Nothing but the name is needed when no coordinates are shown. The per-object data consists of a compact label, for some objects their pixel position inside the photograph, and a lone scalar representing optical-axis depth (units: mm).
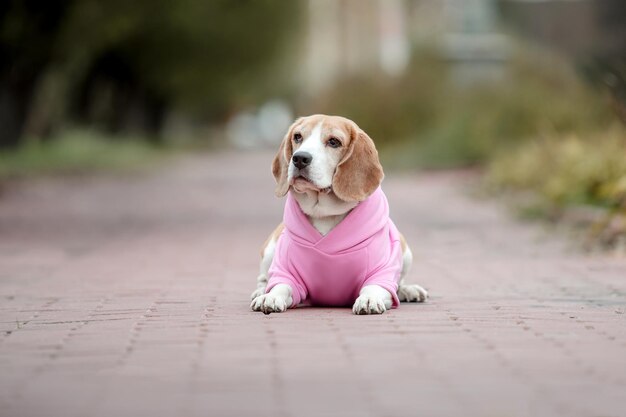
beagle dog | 12027
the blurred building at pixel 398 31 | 69792
